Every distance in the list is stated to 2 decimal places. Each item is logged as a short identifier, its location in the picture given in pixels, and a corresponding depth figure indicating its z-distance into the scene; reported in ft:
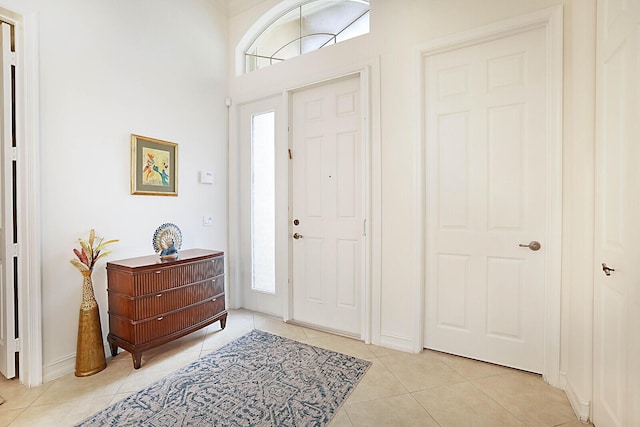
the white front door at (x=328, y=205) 9.26
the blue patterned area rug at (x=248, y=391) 5.62
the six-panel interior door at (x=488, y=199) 7.00
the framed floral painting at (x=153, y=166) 8.55
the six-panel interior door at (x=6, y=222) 6.46
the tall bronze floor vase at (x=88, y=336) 7.06
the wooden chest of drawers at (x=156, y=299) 7.34
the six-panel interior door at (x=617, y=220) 4.15
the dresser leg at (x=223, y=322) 9.74
